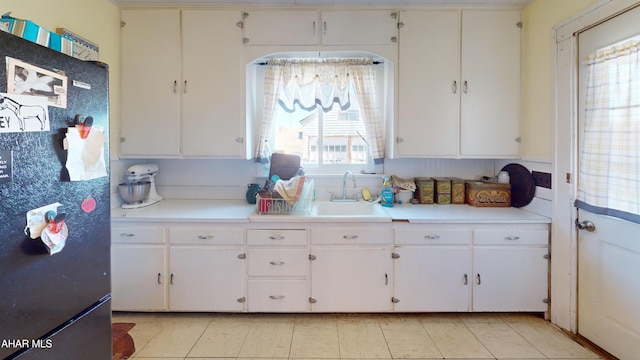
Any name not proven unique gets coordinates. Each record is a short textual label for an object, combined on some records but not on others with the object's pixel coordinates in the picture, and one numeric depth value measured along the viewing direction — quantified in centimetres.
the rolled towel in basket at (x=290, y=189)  223
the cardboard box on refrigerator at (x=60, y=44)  119
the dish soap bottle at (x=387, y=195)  258
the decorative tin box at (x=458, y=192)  269
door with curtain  171
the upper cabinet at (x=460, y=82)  246
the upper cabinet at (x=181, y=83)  245
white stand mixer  244
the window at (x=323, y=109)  272
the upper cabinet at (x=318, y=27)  245
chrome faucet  277
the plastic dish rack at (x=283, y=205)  228
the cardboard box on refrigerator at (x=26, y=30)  105
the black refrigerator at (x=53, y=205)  81
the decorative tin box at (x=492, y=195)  256
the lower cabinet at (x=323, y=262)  220
